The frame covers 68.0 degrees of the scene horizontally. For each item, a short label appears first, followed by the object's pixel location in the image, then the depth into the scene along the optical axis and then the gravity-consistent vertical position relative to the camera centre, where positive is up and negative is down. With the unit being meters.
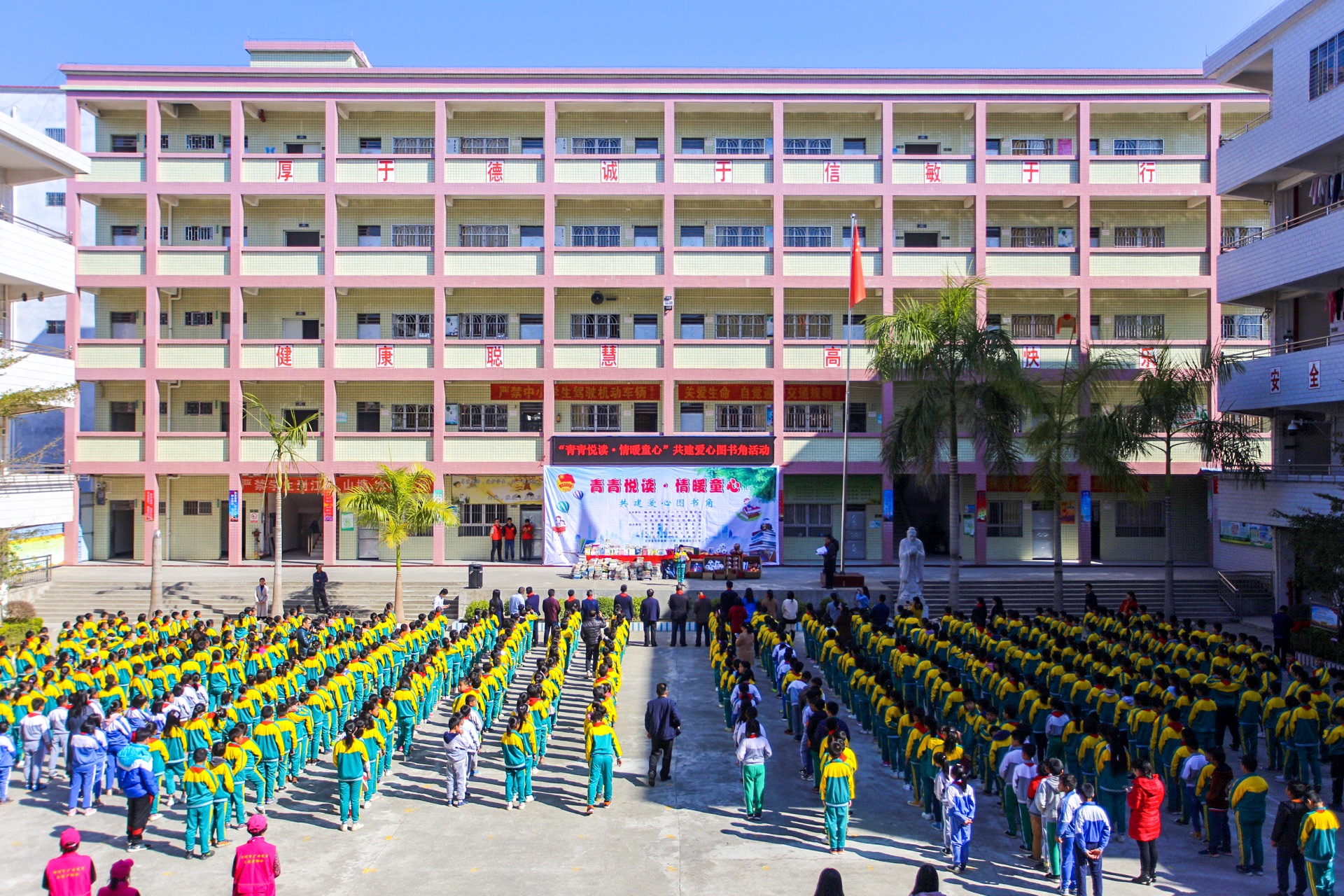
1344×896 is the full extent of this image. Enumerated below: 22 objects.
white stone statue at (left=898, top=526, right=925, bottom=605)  24.95 -2.58
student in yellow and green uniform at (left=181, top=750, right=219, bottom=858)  10.51 -3.59
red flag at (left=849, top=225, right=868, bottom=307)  28.67 +5.36
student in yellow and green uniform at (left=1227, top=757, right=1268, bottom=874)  10.23 -3.57
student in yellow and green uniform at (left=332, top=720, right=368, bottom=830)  11.30 -3.55
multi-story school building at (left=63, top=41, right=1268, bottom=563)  31.80 +6.56
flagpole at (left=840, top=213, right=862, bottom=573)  28.04 +0.87
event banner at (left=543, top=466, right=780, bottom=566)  31.03 -1.49
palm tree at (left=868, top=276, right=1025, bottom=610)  23.69 +2.16
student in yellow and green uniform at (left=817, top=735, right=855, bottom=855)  10.59 -3.49
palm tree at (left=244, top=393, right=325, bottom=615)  24.06 +0.16
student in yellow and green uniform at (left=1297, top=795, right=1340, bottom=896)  9.29 -3.51
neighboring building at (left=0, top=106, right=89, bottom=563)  23.11 +4.16
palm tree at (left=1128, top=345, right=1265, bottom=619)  24.00 +1.15
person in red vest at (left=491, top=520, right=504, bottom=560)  32.53 -2.68
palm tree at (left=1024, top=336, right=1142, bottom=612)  24.06 +0.66
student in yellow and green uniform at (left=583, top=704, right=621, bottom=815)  11.85 -3.46
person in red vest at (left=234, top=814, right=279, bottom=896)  8.38 -3.45
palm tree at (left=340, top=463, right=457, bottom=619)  24.94 -1.23
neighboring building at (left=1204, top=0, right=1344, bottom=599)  22.86 +5.17
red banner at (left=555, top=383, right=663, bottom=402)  33.34 +2.33
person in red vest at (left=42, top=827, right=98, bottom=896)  7.89 -3.32
